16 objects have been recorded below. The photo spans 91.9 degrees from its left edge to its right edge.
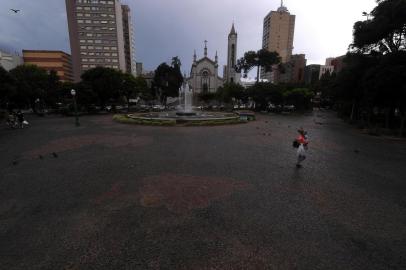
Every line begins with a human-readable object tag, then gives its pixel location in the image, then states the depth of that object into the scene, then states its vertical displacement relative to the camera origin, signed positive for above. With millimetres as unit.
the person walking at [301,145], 7851 -1602
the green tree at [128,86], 36562 +3230
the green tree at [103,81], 31902 +3459
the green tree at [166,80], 60969 +7165
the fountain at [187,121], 19672 -1817
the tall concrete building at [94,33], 69625 +24881
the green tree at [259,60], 52969 +12045
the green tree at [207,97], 63791 +2160
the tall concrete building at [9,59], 55656 +12727
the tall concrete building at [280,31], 101475 +38316
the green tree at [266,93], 39812 +2287
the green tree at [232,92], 46562 +2770
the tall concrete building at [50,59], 69250 +15472
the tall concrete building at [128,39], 85062 +28025
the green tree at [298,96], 38406 +1655
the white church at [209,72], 81500 +13002
